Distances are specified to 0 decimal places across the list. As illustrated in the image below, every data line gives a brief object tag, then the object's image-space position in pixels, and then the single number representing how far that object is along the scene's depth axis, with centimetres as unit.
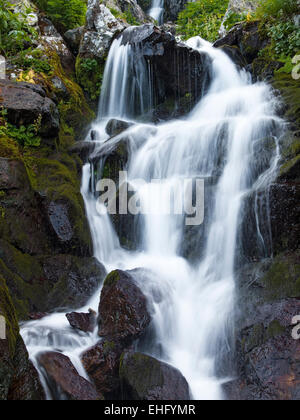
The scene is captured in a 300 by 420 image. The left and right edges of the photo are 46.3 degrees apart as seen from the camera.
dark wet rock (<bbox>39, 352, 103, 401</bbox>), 321
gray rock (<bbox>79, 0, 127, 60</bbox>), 1024
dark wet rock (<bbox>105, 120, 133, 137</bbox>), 840
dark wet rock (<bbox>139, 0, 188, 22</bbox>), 1934
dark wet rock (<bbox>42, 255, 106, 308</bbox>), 515
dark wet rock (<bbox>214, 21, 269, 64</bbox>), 981
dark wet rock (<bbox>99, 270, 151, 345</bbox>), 419
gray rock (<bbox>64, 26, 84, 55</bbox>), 1092
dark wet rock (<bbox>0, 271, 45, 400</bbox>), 265
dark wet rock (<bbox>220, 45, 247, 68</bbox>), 1004
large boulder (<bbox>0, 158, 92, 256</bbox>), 537
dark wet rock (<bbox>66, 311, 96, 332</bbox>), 438
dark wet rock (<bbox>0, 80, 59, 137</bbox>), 635
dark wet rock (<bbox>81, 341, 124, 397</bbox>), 378
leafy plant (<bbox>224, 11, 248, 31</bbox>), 1159
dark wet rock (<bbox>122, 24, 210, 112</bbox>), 927
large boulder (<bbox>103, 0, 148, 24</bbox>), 1429
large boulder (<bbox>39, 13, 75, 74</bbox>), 1009
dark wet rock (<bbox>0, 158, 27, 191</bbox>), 543
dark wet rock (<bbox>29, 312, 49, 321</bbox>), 458
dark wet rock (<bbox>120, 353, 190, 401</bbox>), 357
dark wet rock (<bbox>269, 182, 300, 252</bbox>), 470
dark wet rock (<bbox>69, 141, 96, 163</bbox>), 769
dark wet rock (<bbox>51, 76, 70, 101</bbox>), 856
